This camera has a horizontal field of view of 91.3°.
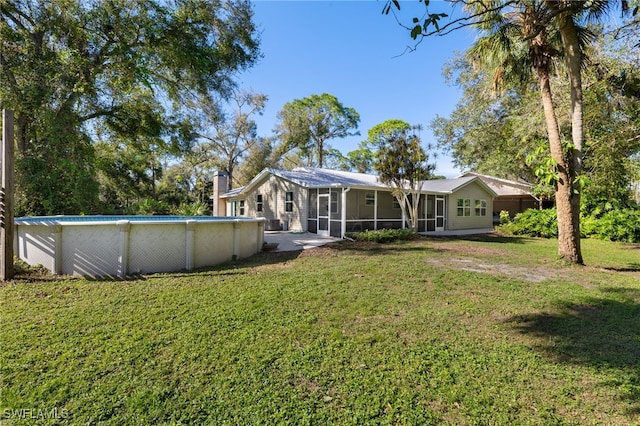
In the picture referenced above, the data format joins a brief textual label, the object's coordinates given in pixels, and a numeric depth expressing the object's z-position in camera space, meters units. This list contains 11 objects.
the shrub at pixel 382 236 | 13.09
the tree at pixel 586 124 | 9.95
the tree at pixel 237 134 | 30.59
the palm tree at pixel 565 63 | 8.34
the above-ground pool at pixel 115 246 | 6.42
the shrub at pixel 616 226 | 15.20
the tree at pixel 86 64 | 10.81
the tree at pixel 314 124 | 33.69
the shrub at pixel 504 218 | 23.55
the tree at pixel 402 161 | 13.95
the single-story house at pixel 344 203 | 15.18
